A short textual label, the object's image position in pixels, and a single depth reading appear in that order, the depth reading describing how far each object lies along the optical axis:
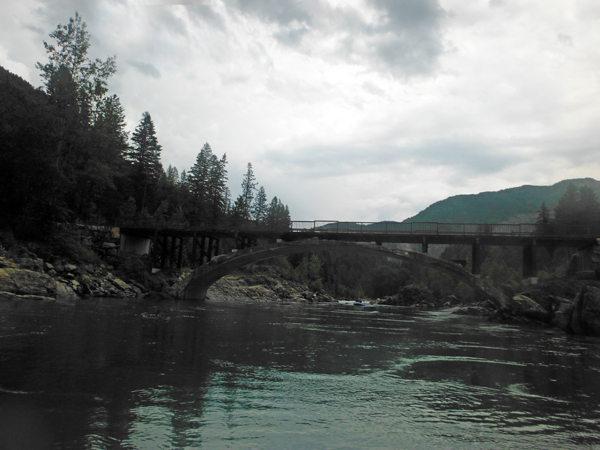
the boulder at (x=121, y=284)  37.72
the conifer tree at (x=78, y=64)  38.06
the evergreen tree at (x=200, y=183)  80.88
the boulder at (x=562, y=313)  22.91
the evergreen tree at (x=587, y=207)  69.92
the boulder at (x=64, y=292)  27.57
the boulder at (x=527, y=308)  27.05
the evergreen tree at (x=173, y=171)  139.38
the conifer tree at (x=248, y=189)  98.94
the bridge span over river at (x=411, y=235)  36.12
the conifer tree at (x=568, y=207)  73.62
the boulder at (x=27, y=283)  24.75
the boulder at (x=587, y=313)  20.36
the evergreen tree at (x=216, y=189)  84.00
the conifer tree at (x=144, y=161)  70.38
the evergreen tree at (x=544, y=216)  80.08
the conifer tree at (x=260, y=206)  108.56
